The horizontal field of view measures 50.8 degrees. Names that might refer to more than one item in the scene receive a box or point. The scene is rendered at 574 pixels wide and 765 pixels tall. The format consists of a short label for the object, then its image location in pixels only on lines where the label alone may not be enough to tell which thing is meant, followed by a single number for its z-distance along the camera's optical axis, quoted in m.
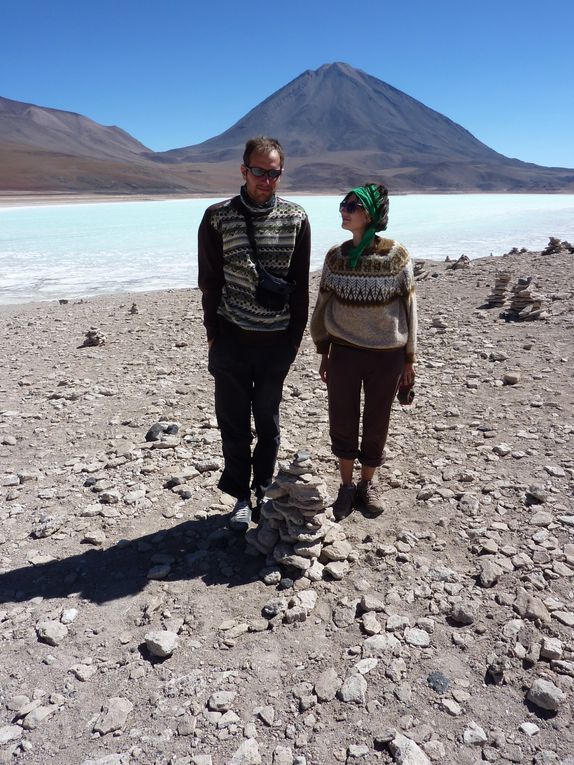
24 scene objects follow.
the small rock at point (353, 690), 2.03
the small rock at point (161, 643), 2.22
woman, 2.63
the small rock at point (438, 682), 2.05
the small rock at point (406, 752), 1.80
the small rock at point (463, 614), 2.34
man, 2.54
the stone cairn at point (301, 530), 2.66
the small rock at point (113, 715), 1.94
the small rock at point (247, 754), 1.83
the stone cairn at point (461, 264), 11.68
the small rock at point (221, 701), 2.01
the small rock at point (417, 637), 2.25
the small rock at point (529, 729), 1.88
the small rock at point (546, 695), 1.95
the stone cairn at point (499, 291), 7.84
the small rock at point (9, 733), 1.91
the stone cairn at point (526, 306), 6.93
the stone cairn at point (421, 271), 10.75
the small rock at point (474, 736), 1.86
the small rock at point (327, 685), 2.05
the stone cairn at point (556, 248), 12.78
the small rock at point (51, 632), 2.31
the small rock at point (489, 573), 2.54
